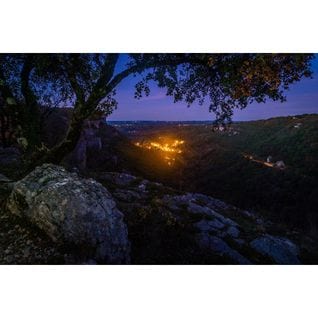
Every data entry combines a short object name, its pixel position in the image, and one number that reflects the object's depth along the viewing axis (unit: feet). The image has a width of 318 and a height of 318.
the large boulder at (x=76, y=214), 17.30
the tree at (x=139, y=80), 20.56
